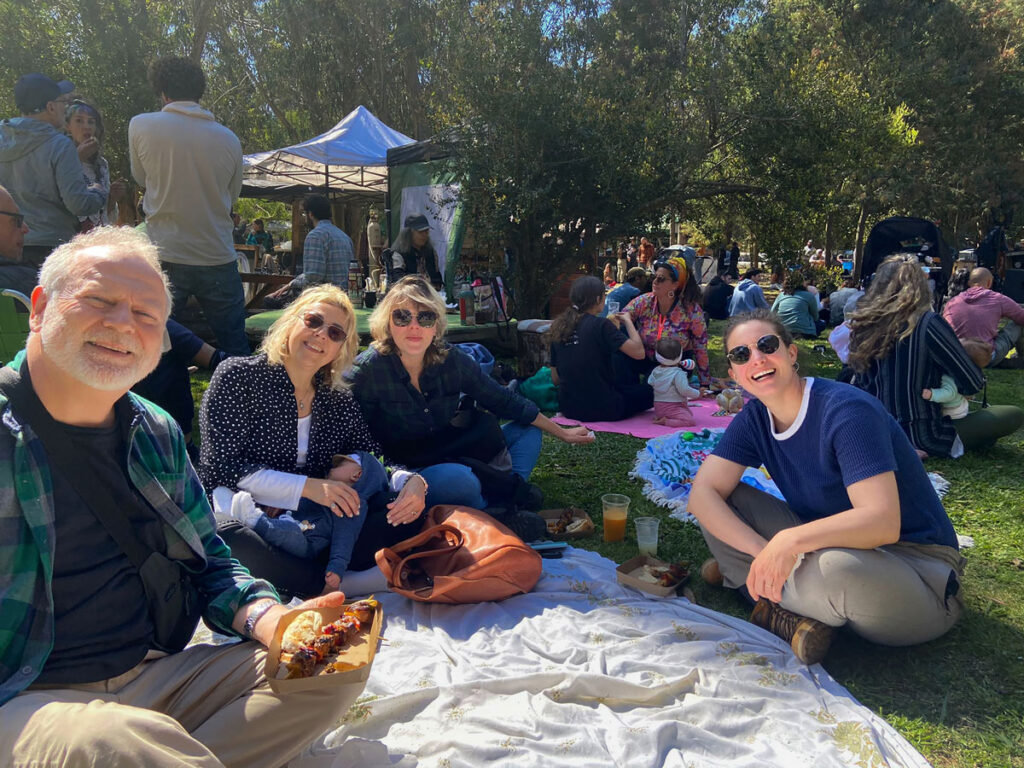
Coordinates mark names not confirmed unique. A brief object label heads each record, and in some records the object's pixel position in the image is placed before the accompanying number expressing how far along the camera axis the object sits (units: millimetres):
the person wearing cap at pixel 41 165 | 4547
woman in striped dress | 4785
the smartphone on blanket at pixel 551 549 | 3707
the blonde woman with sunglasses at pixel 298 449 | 3037
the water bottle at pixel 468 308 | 9009
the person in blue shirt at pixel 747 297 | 9195
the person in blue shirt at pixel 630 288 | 9344
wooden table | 8727
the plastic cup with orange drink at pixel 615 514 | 3908
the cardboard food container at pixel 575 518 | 4008
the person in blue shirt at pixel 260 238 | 19583
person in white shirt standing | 4621
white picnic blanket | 2199
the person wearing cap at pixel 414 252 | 9664
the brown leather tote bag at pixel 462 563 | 3082
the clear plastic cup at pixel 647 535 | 3621
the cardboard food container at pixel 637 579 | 3254
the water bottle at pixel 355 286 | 9625
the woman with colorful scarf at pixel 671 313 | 7207
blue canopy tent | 12352
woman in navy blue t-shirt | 2514
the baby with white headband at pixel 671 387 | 6688
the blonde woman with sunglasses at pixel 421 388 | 3732
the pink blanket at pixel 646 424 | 6414
